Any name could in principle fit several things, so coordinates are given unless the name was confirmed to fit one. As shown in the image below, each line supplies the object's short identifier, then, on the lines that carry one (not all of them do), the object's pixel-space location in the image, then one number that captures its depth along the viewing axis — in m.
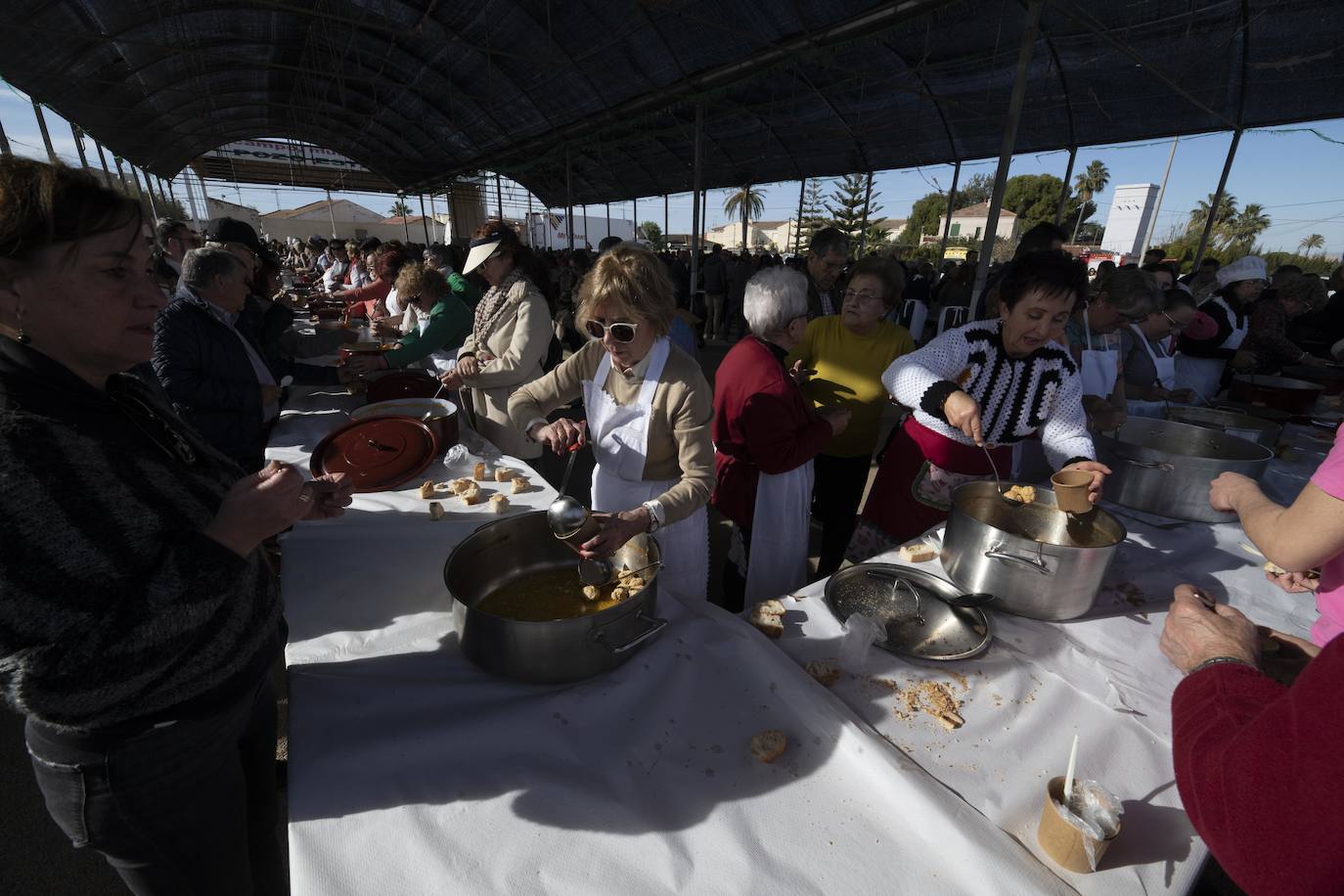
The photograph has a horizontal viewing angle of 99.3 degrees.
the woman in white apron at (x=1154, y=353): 3.48
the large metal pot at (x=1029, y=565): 1.38
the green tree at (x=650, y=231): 63.24
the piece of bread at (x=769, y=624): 1.42
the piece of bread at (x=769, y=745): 1.08
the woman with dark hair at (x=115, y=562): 0.82
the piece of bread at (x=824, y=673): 1.28
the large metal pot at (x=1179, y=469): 2.04
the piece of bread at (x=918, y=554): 1.77
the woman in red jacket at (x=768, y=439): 2.27
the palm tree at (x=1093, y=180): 49.94
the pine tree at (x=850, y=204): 42.31
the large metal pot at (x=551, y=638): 1.18
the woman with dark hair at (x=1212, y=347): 4.32
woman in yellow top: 2.83
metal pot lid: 1.41
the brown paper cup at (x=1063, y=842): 0.88
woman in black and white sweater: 1.94
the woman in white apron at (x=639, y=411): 1.81
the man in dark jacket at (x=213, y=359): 2.51
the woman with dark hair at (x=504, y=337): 3.20
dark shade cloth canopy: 7.18
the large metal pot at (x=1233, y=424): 2.61
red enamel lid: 2.25
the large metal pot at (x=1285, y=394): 3.50
